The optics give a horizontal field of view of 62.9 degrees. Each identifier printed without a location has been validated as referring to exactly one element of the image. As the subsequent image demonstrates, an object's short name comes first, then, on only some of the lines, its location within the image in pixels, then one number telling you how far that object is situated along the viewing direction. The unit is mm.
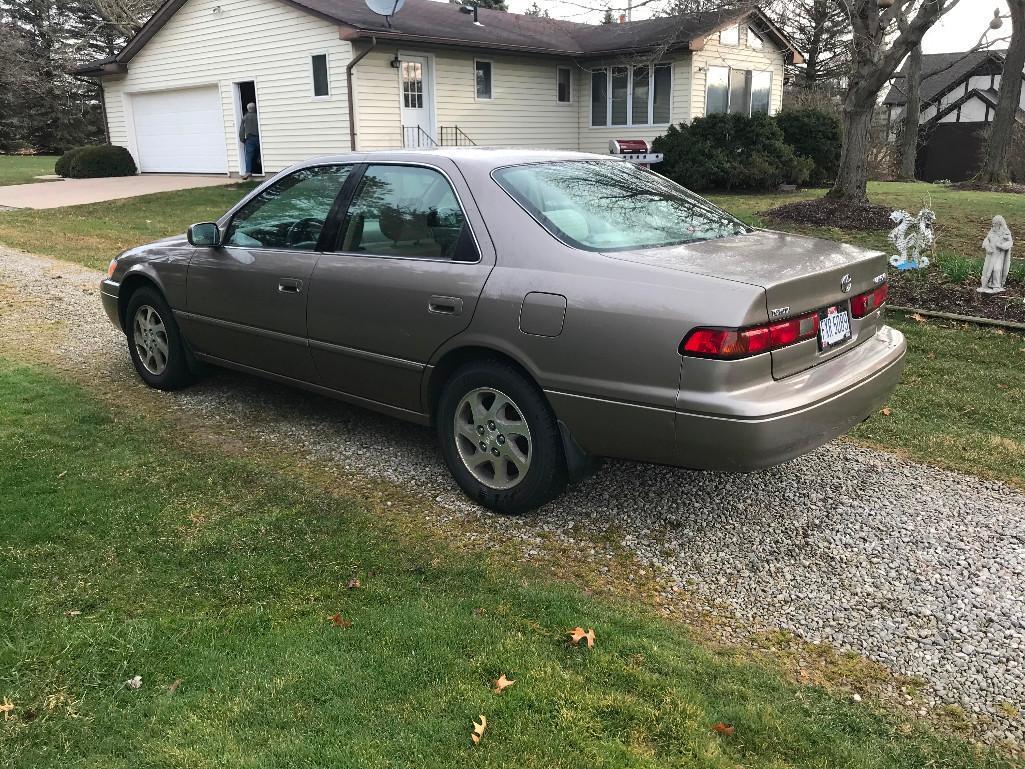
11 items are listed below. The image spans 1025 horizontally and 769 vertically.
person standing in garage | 21000
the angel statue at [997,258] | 7254
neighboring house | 35844
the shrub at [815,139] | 20016
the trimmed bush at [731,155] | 17531
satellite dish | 18125
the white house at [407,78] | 18969
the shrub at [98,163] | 24000
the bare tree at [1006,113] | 19969
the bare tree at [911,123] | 26688
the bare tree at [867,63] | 11656
